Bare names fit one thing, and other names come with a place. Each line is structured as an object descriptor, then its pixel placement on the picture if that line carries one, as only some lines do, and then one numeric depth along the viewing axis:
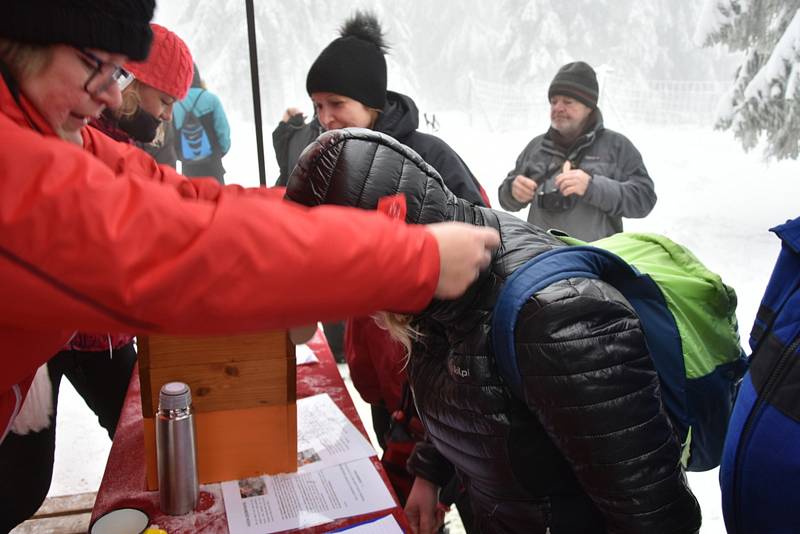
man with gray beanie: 2.83
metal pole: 3.47
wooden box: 1.19
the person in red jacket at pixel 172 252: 0.61
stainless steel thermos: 1.10
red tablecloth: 1.13
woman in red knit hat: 2.03
